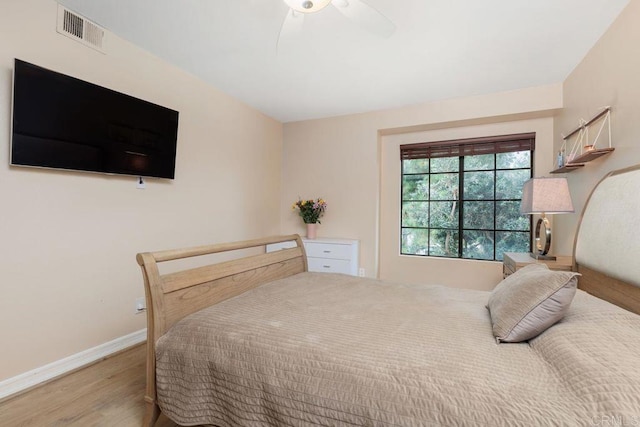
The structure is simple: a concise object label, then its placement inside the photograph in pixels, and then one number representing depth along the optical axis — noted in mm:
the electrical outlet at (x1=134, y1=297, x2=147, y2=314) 2446
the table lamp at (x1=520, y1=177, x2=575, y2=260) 2172
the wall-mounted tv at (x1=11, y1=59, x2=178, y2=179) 1739
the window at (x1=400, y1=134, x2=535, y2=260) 3391
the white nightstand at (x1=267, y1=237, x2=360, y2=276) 3609
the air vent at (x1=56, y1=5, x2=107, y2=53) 1961
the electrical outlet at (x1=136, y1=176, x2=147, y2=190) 2443
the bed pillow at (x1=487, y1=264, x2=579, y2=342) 1083
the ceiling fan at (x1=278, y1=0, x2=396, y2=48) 1545
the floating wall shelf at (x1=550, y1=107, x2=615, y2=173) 2010
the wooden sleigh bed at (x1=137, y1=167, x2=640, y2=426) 812
